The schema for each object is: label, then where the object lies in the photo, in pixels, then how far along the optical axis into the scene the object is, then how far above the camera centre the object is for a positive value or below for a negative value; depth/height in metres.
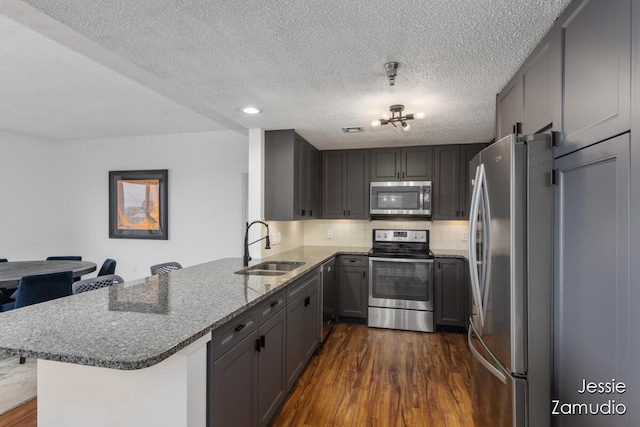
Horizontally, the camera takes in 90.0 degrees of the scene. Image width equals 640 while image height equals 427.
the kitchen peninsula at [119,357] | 1.11 -0.48
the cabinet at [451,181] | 4.00 +0.42
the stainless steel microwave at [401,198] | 4.00 +0.21
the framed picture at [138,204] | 4.86 +0.16
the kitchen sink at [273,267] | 2.81 -0.50
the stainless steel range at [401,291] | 3.74 -0.91
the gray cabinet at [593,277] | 0.97 -0.22
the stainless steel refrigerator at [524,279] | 1.42 -0.29
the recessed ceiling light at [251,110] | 2.66 +0.88
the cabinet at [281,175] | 3.40 +0.42
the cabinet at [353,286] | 3.96 -0.90
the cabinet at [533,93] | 1.47 +0.65
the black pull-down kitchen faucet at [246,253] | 2.84 -0.35
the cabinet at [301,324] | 2.34 -0.91
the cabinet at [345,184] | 4.33 +0.42
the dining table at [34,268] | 2.88 -0.59
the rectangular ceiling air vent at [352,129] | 3.24 +0.88
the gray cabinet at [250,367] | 1.42 -0.80
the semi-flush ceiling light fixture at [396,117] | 2.54 +0.78
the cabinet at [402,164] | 4.11 +0.66
